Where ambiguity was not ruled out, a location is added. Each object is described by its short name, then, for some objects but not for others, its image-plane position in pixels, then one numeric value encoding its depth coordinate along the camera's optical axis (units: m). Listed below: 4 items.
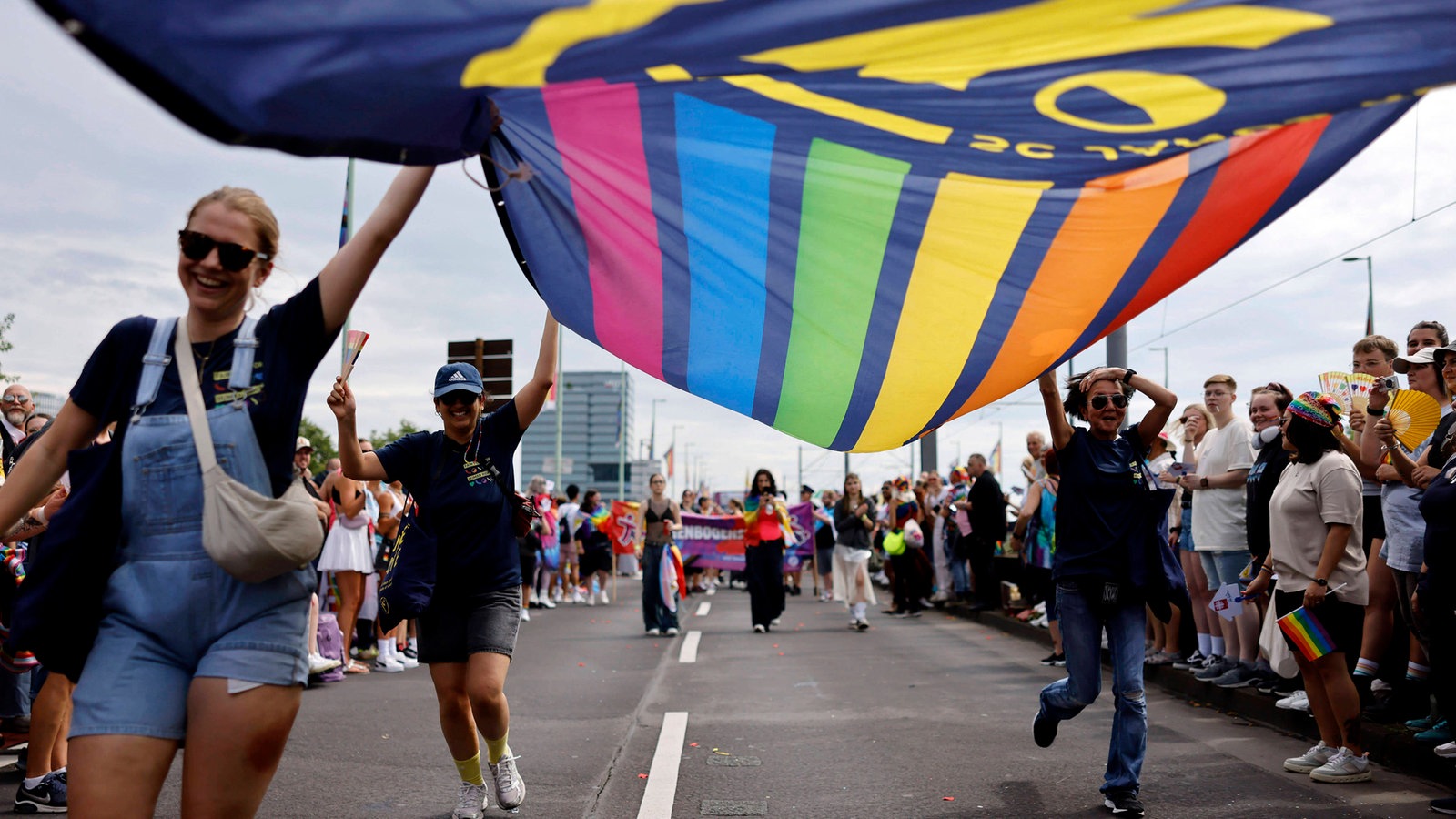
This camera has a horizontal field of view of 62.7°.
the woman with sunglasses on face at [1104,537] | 5.60
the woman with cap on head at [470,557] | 5.18
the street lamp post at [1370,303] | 30.29
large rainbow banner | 2.56
